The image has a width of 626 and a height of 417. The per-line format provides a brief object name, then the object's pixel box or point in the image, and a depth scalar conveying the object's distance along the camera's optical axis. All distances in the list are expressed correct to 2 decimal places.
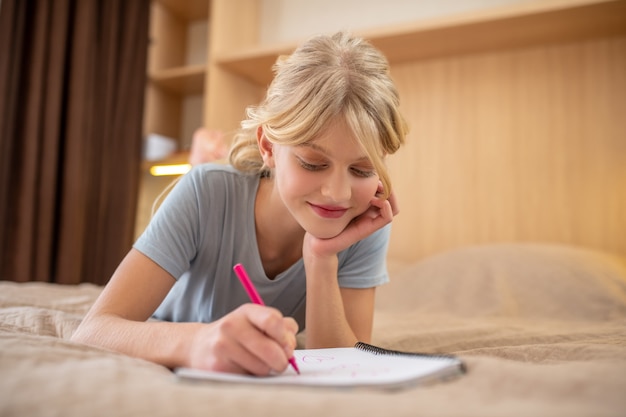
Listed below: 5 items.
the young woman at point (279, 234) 0.69
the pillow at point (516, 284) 1.63
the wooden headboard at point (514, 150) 2.18
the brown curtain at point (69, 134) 2.28
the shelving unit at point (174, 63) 2.99
